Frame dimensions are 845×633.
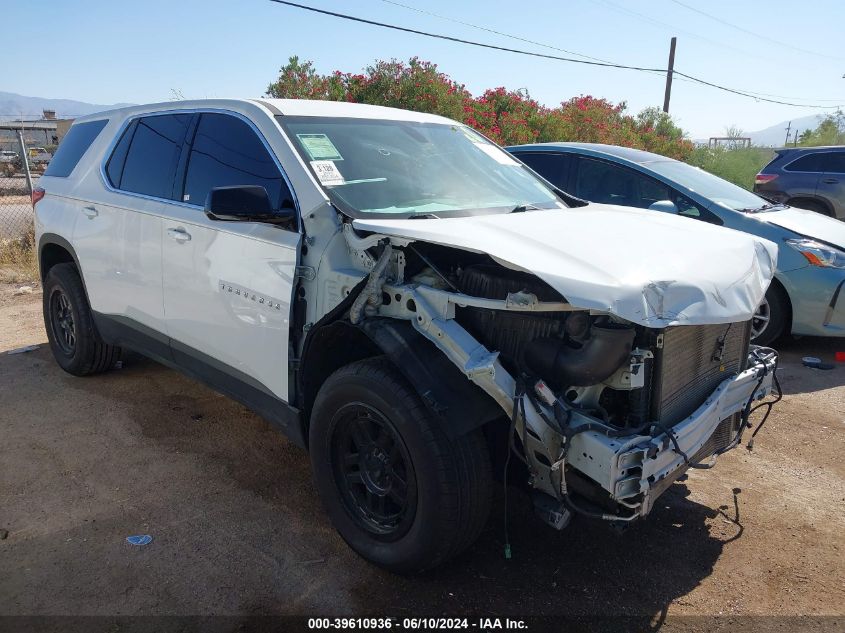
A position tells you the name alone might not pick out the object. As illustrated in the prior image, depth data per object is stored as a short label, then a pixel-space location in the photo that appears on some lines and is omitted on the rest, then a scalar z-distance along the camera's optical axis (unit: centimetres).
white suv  243
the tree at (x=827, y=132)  3384
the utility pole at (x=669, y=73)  2477
